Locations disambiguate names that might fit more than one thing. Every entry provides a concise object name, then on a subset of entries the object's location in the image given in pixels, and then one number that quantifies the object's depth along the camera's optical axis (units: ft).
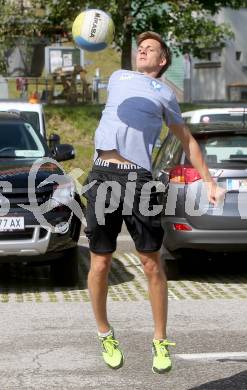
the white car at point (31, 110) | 44.73
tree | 86.07
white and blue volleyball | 25.80
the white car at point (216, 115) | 44.47
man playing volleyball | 19.47
